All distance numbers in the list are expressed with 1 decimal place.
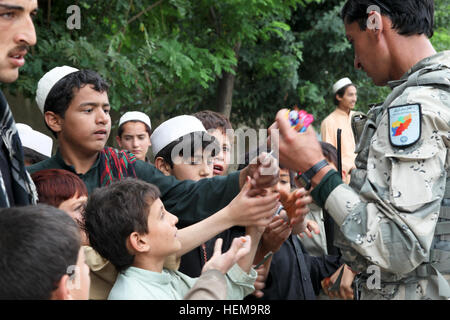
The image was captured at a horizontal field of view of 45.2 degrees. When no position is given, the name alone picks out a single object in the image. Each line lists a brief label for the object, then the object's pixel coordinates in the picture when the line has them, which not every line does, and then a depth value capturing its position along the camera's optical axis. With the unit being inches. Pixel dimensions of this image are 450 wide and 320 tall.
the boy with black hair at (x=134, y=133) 228.4
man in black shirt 79.2
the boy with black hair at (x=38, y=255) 62.0
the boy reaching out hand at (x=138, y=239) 91.4
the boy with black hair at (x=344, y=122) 271.1
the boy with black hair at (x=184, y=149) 140.9
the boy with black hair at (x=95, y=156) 117.0
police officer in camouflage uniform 81.4
